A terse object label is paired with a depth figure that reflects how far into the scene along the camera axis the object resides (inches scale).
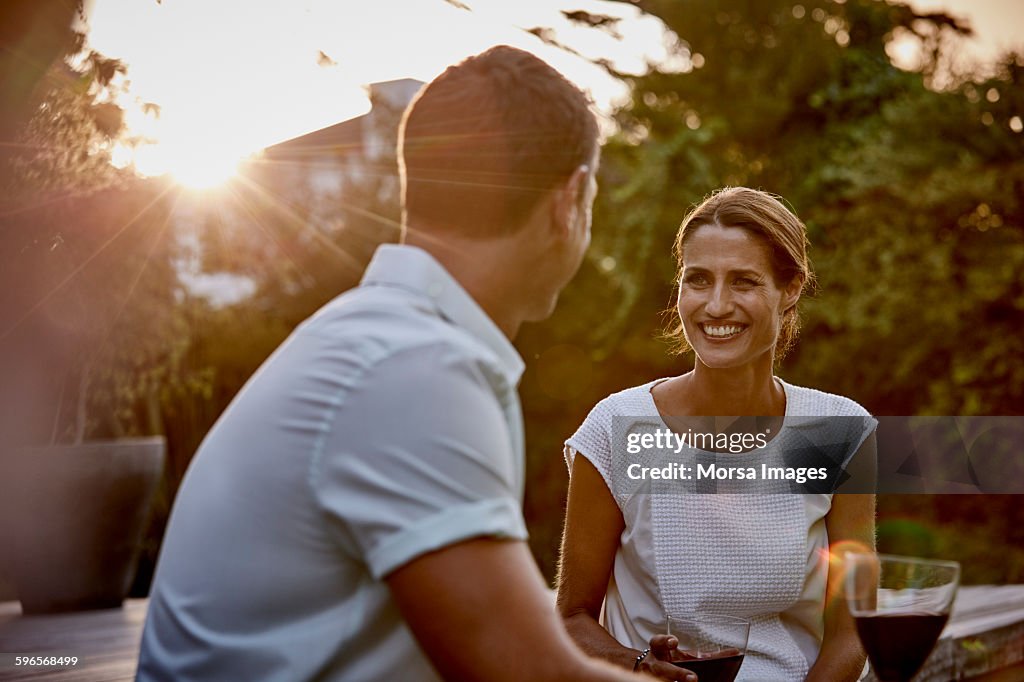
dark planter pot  148.1
